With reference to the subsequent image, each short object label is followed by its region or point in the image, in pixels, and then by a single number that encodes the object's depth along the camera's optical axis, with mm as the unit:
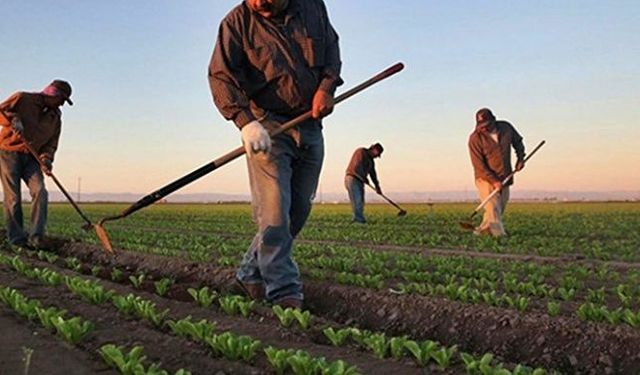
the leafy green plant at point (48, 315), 3893
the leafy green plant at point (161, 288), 5277
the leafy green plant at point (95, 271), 6488
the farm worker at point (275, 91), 4645
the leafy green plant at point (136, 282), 5617
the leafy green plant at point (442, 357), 3178
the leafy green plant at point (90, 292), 4770
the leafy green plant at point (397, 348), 3355
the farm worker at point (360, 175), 17406
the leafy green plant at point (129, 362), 2848
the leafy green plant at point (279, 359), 3010
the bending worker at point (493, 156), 11352
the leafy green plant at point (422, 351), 3234
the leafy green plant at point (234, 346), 3234
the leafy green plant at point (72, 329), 3547
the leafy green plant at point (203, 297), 4699
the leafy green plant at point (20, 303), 4195
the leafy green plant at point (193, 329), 3562
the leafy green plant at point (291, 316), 3981
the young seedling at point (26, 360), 3034
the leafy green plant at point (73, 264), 6862
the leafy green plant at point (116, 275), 6152
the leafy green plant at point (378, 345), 3387
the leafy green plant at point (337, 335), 3598
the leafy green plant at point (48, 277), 5633
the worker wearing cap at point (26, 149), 8875
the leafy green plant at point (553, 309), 4461
